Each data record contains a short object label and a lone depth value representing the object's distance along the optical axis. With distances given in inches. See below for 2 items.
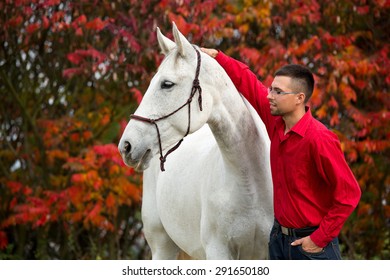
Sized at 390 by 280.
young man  263.1
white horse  295.0
